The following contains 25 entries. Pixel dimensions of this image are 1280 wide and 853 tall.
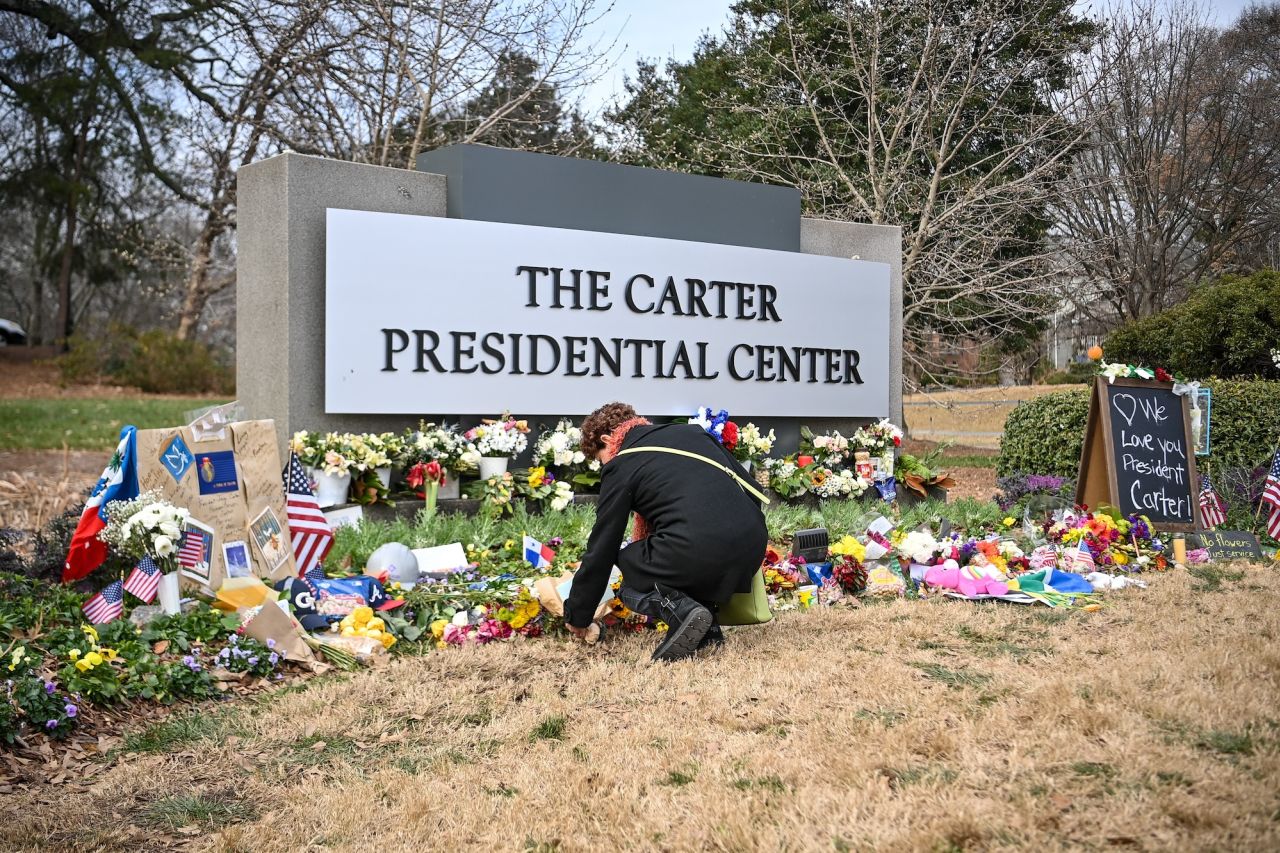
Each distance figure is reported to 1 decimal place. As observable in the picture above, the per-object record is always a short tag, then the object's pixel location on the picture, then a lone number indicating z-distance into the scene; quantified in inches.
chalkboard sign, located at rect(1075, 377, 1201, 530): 298.7
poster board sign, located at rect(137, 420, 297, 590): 217.9
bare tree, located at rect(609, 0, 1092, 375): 544.4
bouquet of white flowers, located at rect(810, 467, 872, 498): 367.2
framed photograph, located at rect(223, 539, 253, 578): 223.8
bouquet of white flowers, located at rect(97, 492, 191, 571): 196.9
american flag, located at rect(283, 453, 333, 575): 240.8
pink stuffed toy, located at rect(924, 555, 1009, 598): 237.1
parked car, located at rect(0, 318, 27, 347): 1279.3
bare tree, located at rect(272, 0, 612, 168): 463.8
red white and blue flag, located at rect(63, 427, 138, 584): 206.4
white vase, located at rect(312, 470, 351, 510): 282.7
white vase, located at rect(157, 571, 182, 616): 198.4
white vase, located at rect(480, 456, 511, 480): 310.5
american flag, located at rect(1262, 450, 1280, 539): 301.4
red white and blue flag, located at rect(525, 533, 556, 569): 249.3
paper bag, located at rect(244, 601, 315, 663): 189.8
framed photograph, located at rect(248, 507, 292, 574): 229.6
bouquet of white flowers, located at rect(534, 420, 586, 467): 319.3
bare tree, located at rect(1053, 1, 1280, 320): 684.7
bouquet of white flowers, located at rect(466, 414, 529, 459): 309.6
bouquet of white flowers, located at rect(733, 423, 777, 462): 355.9
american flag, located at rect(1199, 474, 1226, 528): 310.3
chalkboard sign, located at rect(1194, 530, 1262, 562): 280.5
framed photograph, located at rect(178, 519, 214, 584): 212.2
